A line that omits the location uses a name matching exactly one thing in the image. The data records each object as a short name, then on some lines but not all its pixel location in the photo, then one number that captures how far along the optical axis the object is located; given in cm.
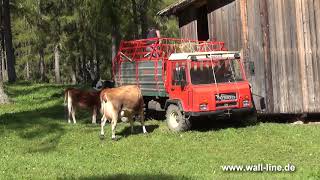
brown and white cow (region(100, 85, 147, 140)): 1708
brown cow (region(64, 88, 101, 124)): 2075
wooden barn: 1884
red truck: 1738
